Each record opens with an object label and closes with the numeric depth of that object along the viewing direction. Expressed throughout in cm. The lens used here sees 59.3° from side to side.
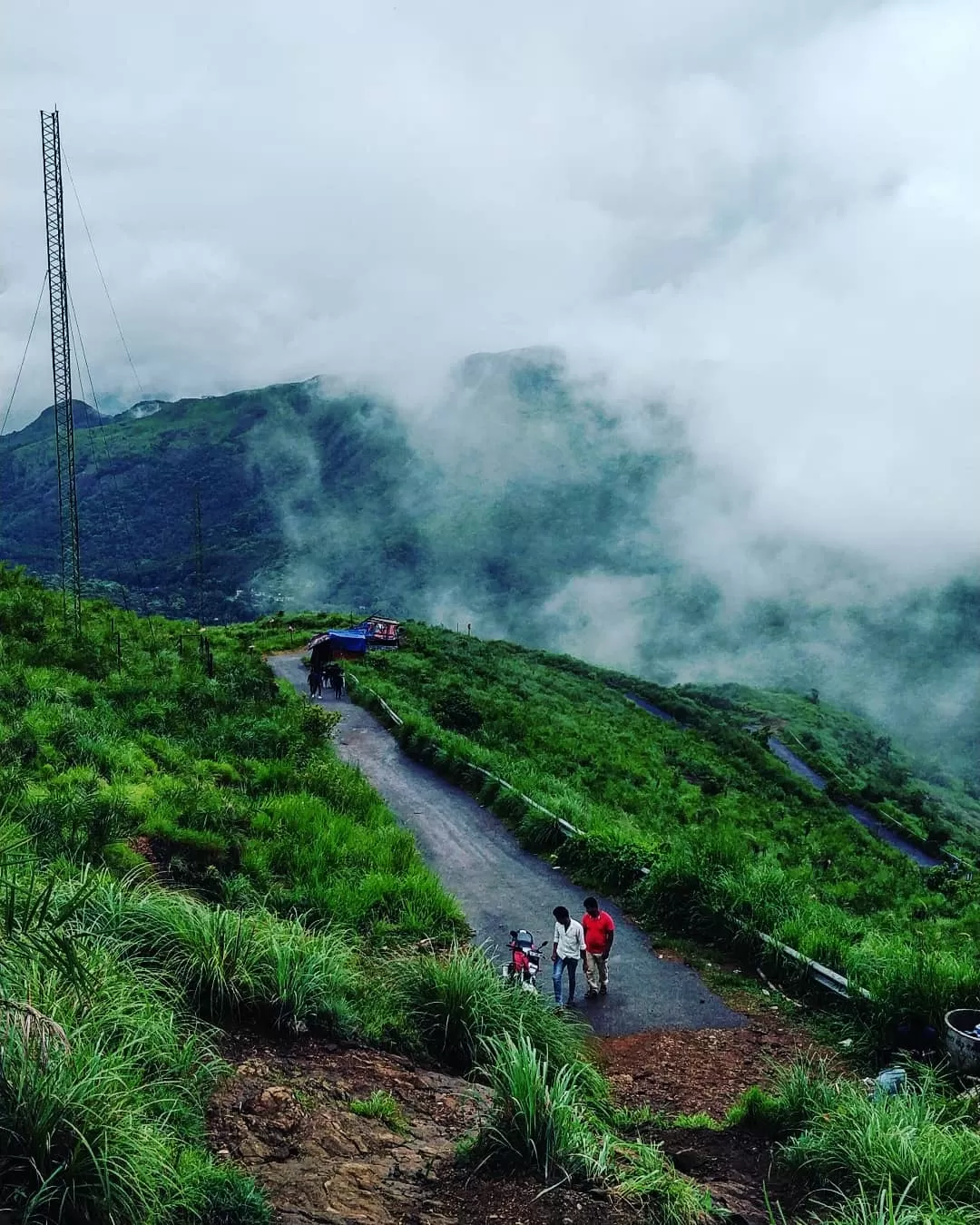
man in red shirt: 1089
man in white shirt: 1075
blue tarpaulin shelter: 3831
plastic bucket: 819
